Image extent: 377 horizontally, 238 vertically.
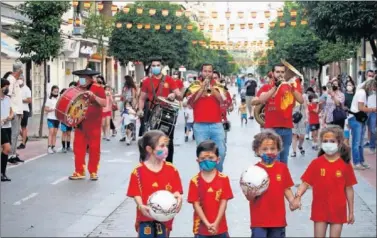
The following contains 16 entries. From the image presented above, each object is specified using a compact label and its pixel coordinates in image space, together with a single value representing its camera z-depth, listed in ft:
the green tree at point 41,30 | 72.02
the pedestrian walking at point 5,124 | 41.55
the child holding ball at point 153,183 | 21.12
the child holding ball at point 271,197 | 21.74
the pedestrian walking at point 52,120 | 58.95
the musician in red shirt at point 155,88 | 40.06
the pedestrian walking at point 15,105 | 49.75
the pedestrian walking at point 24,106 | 59.26
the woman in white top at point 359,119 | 47.26
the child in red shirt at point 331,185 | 23.22
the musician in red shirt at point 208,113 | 35.40
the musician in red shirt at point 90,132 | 43.19
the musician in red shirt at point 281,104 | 33.83
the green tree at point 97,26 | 127.44
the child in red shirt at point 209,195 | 20.97
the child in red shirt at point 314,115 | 64.59
